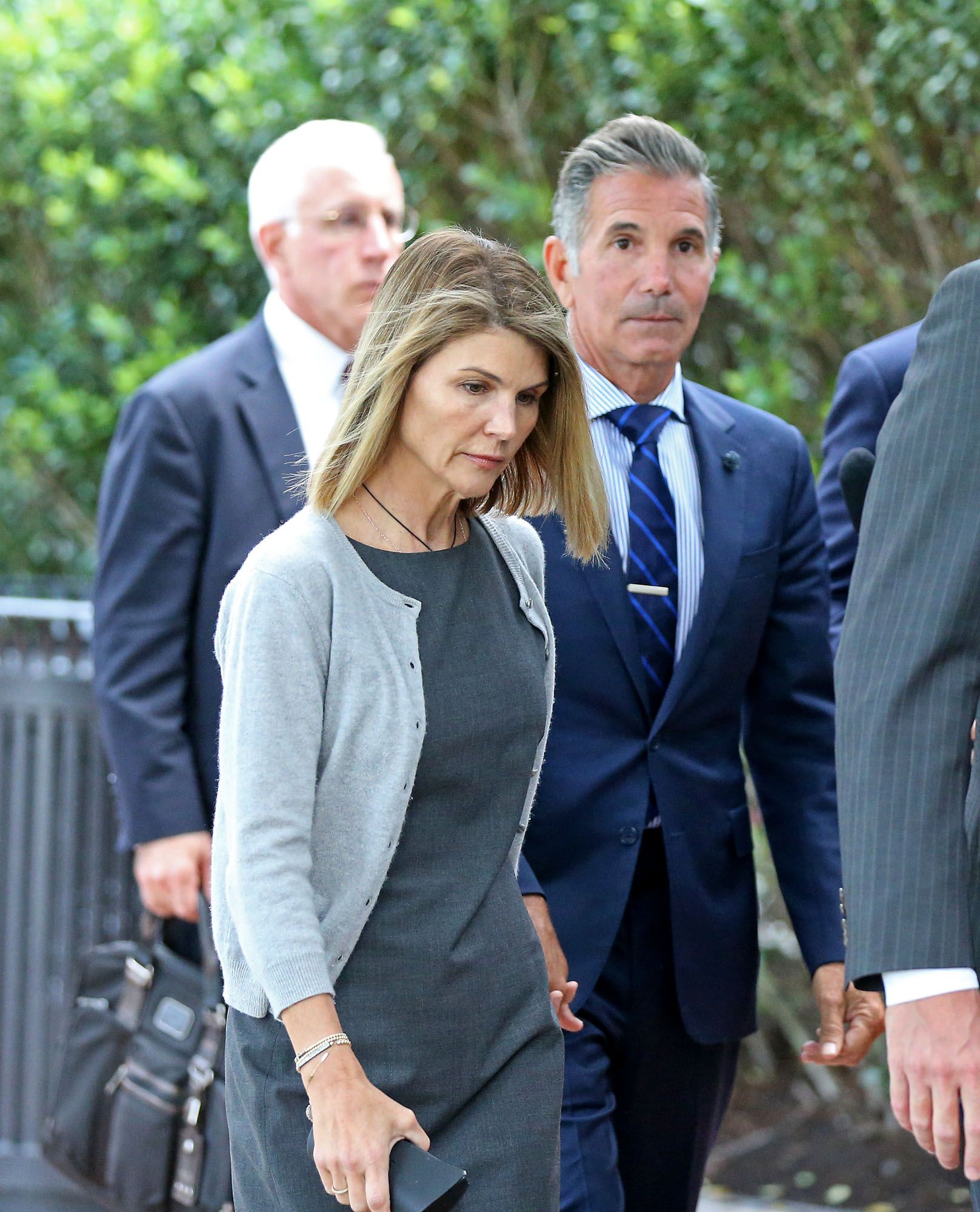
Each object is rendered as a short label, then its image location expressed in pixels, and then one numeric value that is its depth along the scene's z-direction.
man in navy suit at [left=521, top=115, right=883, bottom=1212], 5.73
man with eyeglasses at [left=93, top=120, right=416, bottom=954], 6.91
